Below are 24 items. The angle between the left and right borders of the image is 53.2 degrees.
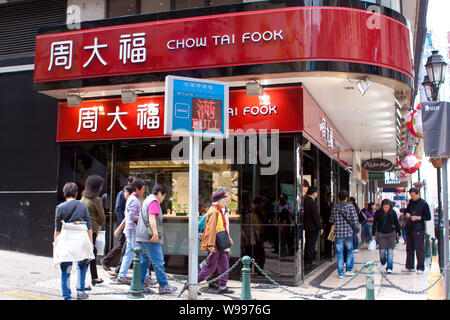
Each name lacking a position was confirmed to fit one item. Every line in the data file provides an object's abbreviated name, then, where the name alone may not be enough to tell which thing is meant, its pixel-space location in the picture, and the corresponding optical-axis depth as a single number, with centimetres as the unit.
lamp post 686
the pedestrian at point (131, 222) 827
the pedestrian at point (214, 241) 779
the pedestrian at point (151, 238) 776
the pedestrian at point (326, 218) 1308
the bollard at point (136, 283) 727
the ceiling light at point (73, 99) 1046
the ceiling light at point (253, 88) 902
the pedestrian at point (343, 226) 1024
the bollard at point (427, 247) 1365
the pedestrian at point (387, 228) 1080
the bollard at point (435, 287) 711
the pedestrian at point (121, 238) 913
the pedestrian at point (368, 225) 1892
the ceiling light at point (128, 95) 1011
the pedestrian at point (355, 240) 1448
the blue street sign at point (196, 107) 697
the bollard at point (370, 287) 585
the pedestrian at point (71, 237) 667
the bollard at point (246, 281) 631
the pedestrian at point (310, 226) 1038
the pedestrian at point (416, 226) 1066
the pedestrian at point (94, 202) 788
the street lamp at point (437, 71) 929
